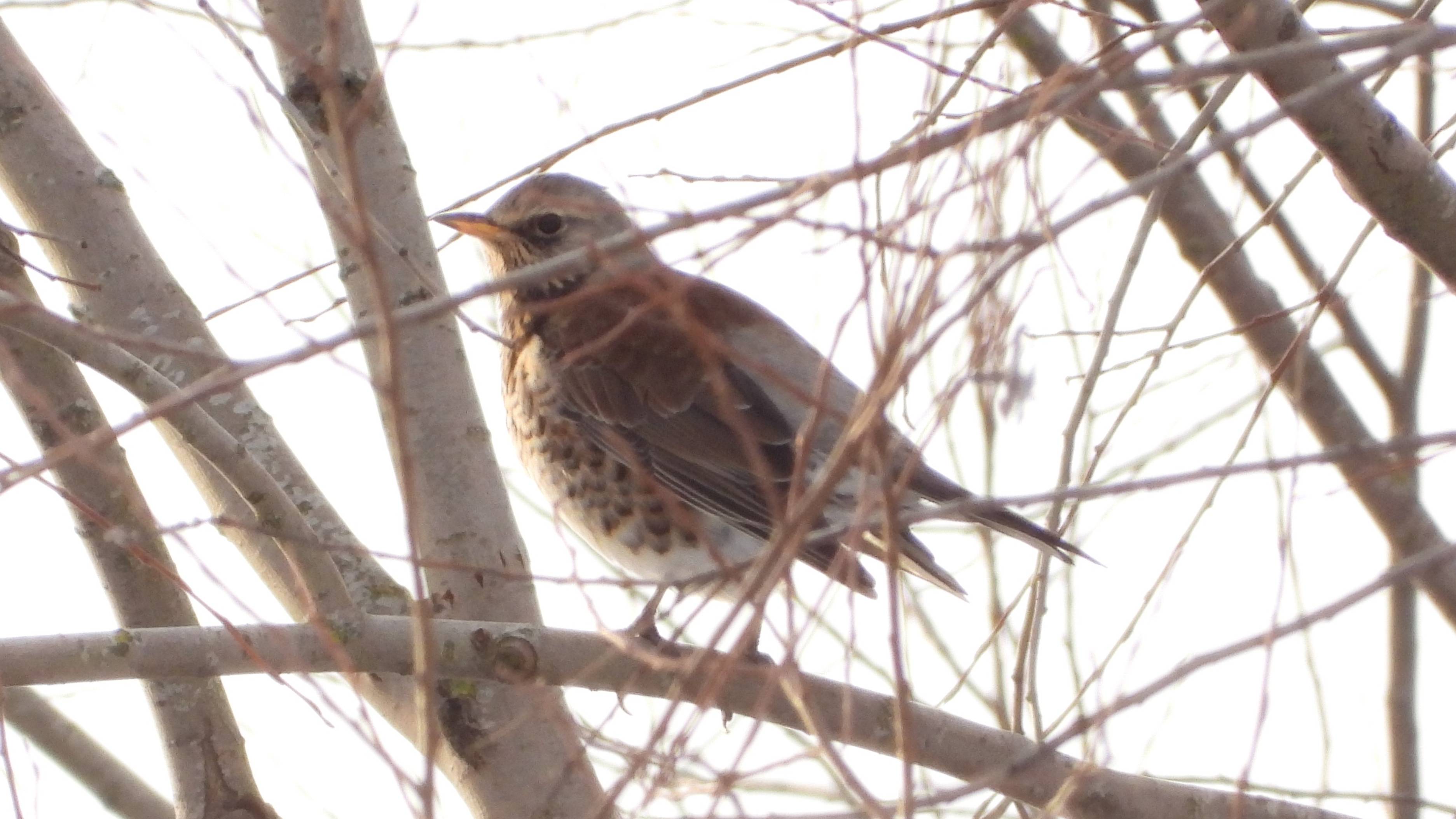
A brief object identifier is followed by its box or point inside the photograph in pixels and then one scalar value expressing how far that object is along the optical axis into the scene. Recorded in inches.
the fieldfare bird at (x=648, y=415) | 346.0
